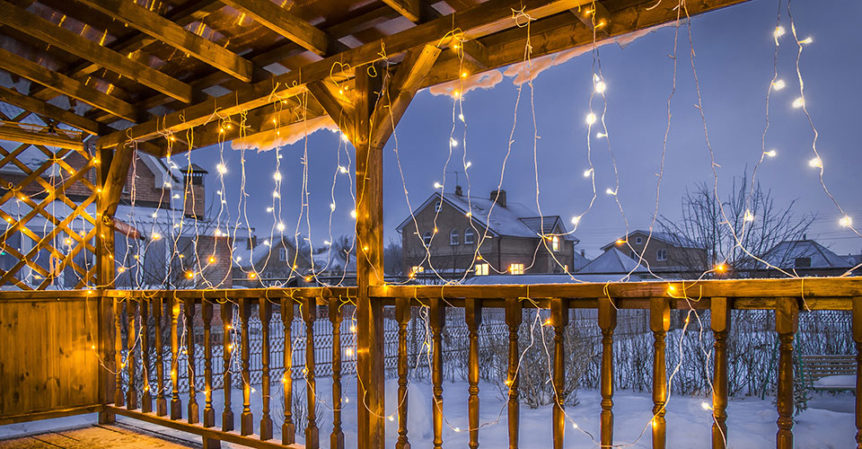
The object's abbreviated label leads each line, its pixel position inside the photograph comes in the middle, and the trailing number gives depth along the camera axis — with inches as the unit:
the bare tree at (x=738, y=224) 350.6
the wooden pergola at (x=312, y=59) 97.7
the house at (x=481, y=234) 672.4
